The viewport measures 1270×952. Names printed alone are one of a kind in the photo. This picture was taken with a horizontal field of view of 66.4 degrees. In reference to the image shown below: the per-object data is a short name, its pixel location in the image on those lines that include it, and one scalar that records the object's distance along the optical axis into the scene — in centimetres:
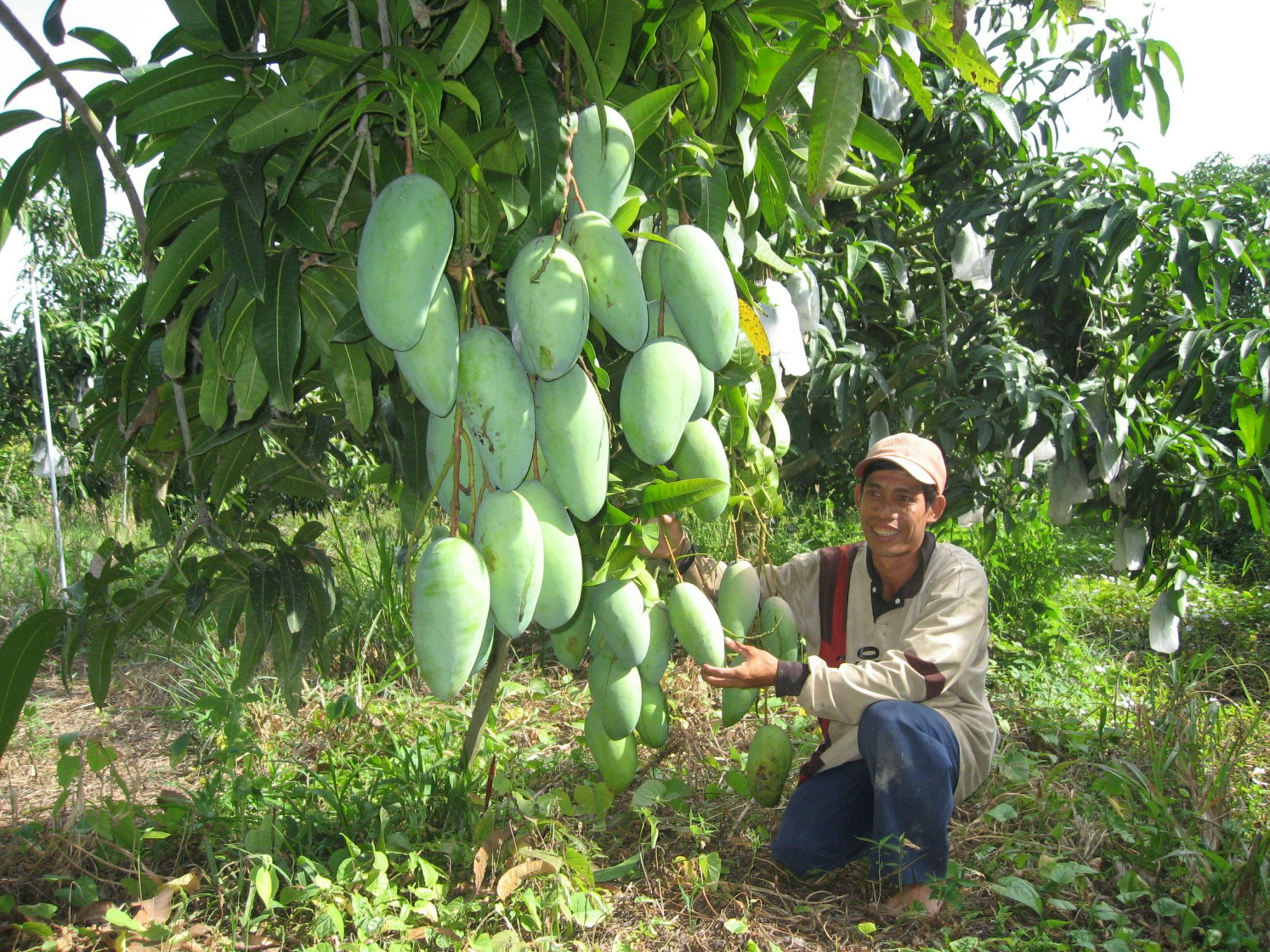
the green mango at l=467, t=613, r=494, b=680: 85
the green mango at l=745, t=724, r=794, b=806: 192
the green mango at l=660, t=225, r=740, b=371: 94
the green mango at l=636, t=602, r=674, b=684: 133
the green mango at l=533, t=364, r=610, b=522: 86
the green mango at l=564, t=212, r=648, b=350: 86
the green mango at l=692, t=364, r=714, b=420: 105
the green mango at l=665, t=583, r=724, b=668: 130
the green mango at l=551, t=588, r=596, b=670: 131
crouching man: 183
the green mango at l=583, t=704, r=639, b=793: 164
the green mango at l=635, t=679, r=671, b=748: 151
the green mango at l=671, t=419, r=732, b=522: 119
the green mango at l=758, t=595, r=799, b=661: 174
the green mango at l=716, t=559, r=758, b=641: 155
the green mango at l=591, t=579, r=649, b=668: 113
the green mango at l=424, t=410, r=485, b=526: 87
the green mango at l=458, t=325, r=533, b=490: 82
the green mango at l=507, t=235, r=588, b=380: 80
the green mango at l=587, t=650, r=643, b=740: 131
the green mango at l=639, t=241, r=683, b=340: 101
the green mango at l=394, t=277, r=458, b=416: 80
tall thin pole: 354
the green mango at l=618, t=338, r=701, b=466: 93
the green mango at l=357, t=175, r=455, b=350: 78
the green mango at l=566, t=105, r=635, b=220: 90
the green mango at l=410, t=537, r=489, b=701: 79
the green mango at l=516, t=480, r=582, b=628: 87
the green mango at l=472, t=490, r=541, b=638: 81
